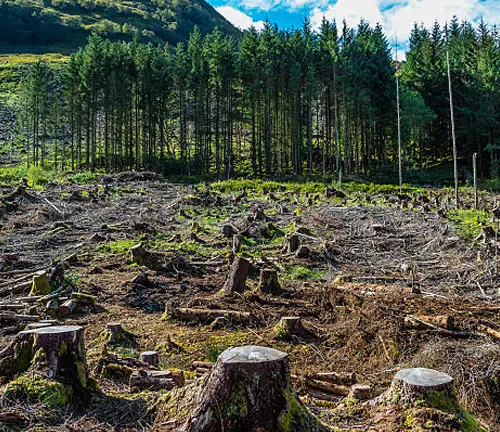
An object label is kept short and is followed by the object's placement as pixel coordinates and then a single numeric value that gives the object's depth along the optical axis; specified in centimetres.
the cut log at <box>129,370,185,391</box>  432
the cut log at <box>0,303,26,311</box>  718
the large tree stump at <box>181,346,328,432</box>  301
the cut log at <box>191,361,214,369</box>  551
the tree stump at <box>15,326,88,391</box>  386
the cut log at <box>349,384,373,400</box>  403
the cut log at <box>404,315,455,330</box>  626
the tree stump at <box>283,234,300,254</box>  1228
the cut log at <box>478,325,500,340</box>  599
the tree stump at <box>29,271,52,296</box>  823
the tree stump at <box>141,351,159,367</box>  523
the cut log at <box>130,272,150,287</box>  950
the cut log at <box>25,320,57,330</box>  493
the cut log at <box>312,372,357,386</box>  501
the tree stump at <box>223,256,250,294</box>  866
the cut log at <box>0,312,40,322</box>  661
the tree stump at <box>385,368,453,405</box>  316
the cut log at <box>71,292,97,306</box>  809
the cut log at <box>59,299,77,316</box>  762
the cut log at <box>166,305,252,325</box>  730
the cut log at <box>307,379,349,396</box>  479
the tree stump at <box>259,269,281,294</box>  898
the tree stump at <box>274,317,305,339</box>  656
